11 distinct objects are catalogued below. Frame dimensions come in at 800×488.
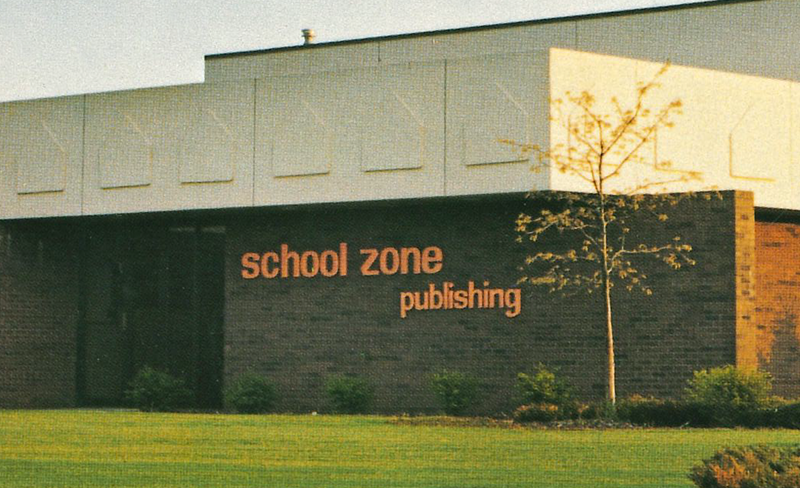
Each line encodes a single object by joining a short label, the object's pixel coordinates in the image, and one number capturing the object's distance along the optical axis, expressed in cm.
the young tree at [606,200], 2803
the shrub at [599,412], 2595
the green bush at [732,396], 2523
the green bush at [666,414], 2528
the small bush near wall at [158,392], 3319
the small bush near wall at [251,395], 3141
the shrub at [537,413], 2602
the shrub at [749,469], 1355
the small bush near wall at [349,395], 3066
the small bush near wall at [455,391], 2947
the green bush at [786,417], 2494
